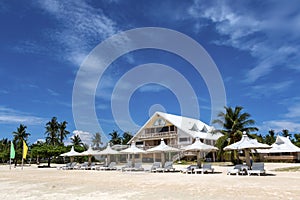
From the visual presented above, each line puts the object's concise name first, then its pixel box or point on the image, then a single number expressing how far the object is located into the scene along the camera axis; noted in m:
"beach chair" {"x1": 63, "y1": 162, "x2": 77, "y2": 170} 24.20
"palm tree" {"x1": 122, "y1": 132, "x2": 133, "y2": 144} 46.82
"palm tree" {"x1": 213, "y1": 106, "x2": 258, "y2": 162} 22.42
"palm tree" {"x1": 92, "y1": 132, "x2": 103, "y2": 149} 50.24
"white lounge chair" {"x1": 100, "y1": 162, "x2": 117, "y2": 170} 21.14
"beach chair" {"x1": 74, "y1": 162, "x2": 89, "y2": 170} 23.53
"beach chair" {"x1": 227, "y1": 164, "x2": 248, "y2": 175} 12.70
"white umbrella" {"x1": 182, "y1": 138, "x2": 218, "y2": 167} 15.32
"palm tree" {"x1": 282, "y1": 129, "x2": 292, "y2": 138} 50.96
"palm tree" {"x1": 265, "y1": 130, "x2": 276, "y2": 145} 42.87
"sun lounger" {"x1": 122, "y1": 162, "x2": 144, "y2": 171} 18.68
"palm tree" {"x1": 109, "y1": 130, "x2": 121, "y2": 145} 47.79
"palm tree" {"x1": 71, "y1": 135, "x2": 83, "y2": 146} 49.34
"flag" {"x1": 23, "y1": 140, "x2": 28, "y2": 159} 25.90
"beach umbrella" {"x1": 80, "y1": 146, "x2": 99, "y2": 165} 23.45
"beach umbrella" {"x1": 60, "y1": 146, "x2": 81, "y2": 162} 24.58
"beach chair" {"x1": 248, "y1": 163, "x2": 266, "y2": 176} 12.15
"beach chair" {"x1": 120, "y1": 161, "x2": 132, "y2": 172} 18.98
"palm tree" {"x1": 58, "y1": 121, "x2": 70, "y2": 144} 49.77
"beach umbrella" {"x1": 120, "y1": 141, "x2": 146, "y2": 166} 19.45
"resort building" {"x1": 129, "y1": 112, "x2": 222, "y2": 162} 30.44
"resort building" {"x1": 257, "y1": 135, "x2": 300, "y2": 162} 27.24
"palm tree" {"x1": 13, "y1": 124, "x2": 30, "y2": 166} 47.42
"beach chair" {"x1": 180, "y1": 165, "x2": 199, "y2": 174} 14.97
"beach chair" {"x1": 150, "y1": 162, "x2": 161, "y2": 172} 17.44
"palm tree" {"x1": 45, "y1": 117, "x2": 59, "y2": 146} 48.93
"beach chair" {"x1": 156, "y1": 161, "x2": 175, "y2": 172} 17.08
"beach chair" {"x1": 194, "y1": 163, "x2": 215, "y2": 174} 14.60
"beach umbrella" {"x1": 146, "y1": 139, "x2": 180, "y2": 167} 17.87
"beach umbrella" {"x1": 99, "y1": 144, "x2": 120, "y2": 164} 22.45
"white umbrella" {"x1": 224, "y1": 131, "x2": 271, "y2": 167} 12.73
